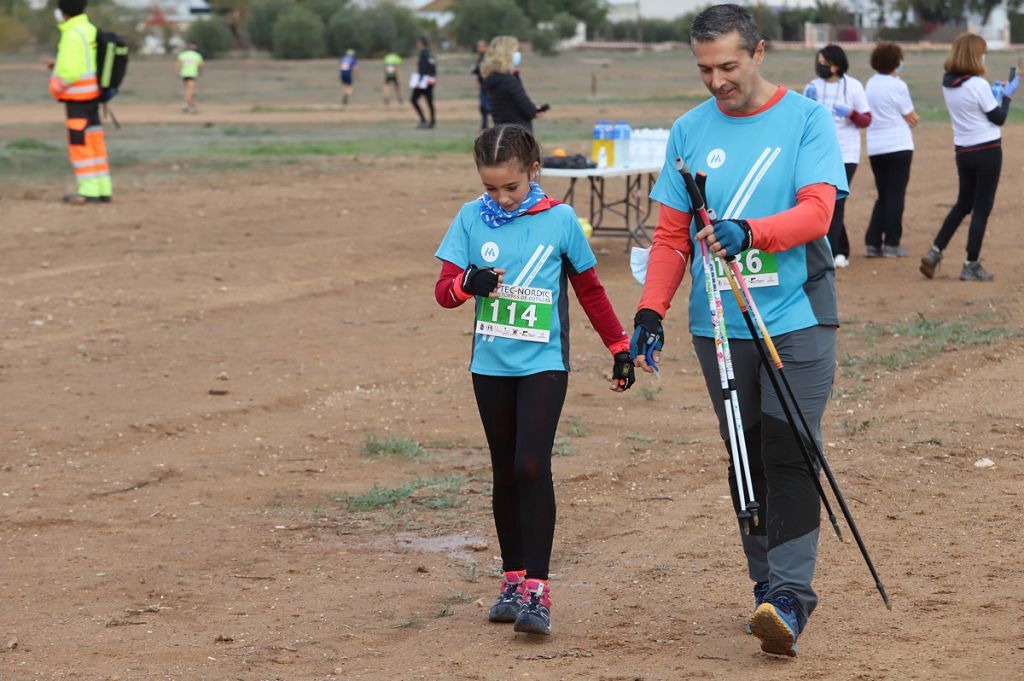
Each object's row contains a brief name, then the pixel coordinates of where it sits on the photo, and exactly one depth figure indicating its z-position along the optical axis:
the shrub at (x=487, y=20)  77.94
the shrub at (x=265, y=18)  79.88
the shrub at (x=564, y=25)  86.94
